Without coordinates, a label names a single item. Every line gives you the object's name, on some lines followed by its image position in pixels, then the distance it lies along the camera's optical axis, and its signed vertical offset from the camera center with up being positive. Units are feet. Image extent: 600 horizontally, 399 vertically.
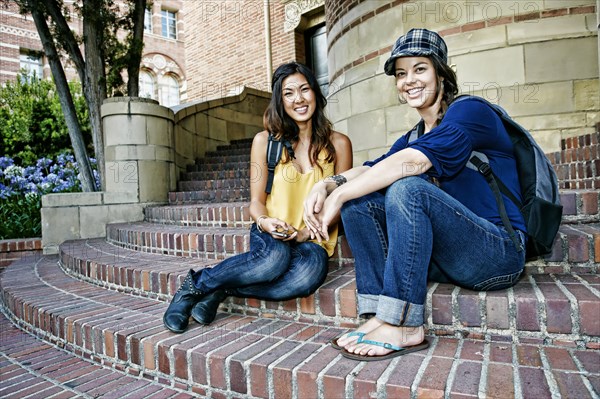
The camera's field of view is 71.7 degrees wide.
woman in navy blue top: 4.76 -0.23
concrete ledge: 14.49 -0.20
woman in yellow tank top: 6.19 -0.23
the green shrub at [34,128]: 29.30 +5.93
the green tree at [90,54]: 15.96 +6.12
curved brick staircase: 4.43 -1.86
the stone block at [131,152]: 15.11 +2.02
